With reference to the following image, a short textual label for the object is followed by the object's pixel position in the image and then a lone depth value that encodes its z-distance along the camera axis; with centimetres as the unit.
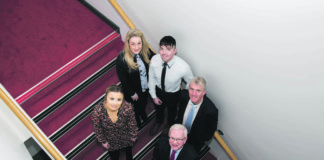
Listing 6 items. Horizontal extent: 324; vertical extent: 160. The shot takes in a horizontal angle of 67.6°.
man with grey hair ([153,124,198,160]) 224
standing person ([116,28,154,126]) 243
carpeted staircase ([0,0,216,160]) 299
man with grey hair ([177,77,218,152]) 229
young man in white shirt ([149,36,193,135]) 239
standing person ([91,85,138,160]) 214
